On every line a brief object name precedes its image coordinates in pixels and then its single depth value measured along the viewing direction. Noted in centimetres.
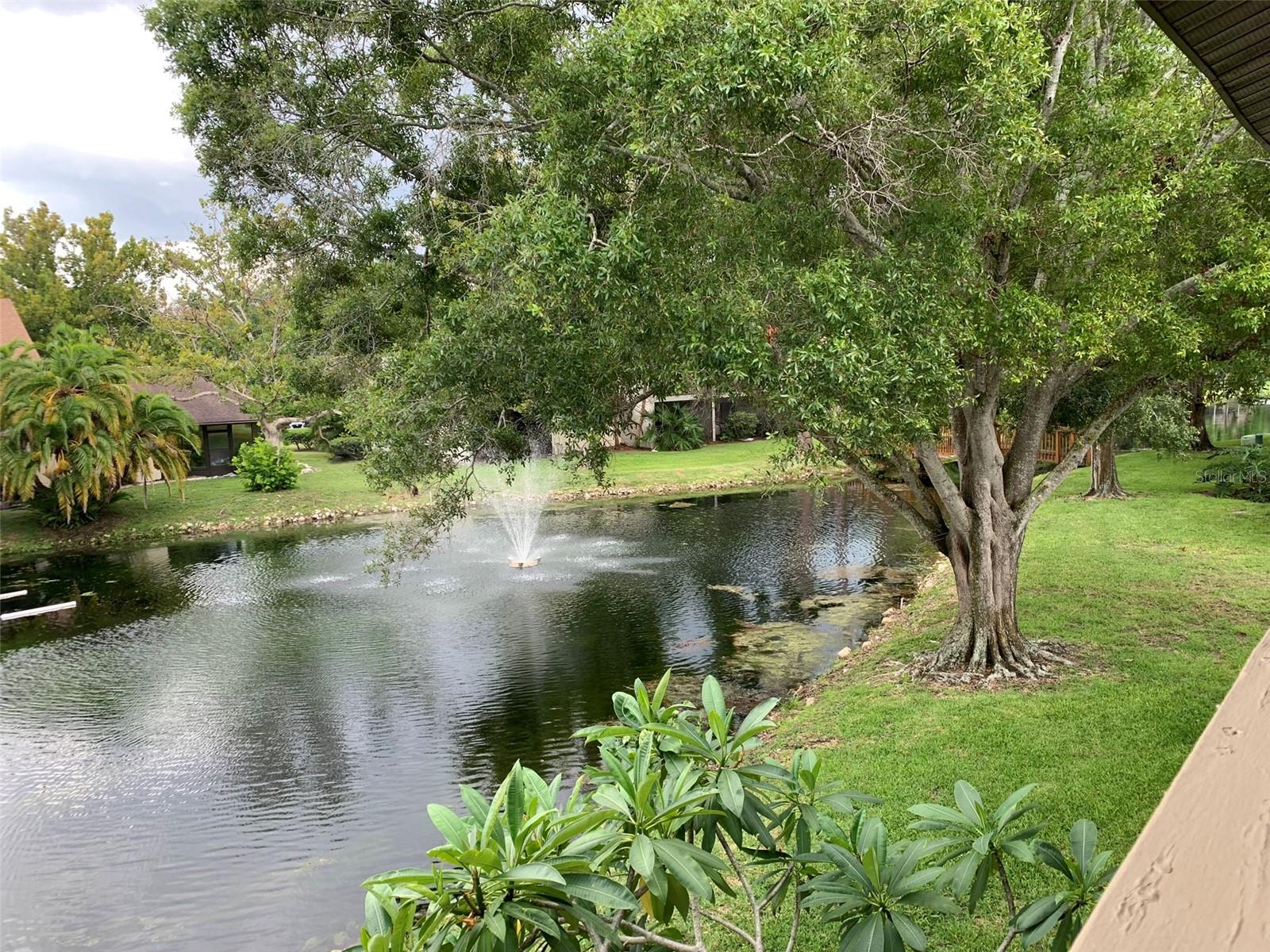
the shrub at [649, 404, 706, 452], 3469
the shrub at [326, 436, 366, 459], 3441
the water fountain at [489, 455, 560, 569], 1831
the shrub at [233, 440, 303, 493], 2656
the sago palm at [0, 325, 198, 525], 2136
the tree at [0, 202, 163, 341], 3509
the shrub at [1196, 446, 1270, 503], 1694
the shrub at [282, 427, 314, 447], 4219
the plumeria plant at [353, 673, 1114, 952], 224
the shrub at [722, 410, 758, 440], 3719
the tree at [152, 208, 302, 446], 2911
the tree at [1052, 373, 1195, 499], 1697
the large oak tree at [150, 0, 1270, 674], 600
